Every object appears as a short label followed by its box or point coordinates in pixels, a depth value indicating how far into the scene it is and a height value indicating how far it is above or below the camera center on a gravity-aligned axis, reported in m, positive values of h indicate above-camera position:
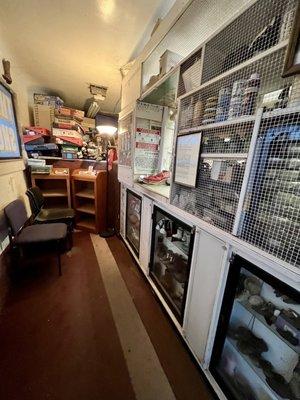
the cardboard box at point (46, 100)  3.26 +0.91
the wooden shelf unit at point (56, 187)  2.96 -0.67
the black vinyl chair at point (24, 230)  1.76 -0.90
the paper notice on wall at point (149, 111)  2.01 +0.50
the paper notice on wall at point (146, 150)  2.10 +0.06
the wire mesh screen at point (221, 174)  0.85 -0.07
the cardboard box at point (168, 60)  1.45 +0.77
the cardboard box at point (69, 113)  3.36 +0.73
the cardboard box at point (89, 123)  4.09 +0.67
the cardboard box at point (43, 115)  3.27 +0.61
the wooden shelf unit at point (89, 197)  2.99 -0.81
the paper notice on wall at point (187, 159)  1.10 -0.01
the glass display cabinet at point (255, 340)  0.81 -0.93
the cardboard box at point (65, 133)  3.24 +0.33
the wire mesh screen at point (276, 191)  0.64 -0.11
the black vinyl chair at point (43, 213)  2.35 -0.92
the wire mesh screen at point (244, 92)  0.70 +0.32
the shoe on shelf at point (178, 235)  1.59 -0.68
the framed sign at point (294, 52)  0.58 +0.37
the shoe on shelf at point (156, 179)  2.00 -0.25
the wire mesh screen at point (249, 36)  0.68 +0.57
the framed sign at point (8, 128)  1.82 +0.21
